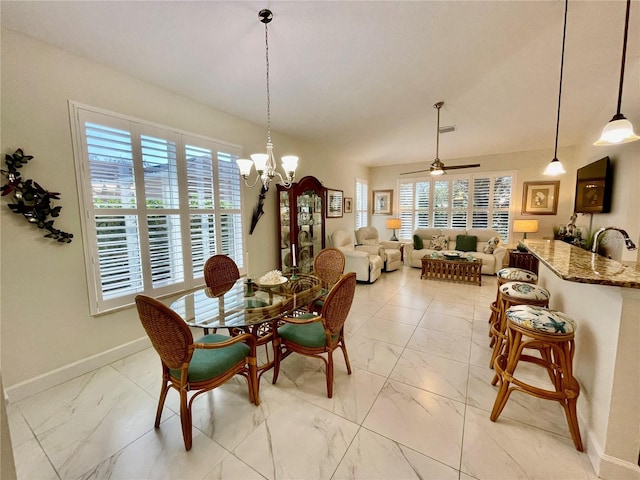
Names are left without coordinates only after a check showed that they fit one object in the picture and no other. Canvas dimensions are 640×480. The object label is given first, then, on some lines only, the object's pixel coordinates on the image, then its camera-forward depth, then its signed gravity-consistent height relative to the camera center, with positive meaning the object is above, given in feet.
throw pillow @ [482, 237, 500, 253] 17.70 -2.19
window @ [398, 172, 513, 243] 19.60 +0.90
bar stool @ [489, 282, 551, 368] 7.06 -2.34
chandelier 6.74 +1.44
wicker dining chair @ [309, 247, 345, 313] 9.30 -2.01
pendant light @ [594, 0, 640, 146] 5.28 +1.67
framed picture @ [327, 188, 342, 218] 18.04 +0.81
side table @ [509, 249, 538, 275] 16.53 -3.09
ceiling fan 12.34 +2.28
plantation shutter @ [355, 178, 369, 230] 22.17 +1.01
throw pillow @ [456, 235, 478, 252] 18.51 -2.13
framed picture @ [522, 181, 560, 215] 18.02 +1.05
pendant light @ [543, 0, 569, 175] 8.31 +1.45
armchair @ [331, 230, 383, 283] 15.99 -3.00
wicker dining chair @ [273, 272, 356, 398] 6.13 -3.08
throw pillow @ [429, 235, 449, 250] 19.48 -2.22
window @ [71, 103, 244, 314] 7.39 +0.42
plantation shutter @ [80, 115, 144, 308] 7.39 +0.25
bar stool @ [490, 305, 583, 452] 5.11 -2.91
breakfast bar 4.27 -2.74
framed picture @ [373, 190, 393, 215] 23.58 +1.11
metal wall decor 6.04 +0.50
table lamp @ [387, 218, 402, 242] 21.50 -0.84
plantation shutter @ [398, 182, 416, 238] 22.82 +0.52
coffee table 16.05 -3.56
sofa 17.12 -2.31
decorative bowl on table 7.99 -2.04
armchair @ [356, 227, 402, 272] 18.72 -2.44
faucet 4.89 -0.57
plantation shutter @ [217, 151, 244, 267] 10.80 +0.32
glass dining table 5.99 -2.36
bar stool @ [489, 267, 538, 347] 8.43 -2.12
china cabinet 13.46 -0.34
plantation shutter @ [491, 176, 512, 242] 19.38 +0.60
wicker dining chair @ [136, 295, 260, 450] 4.61 -3.08
